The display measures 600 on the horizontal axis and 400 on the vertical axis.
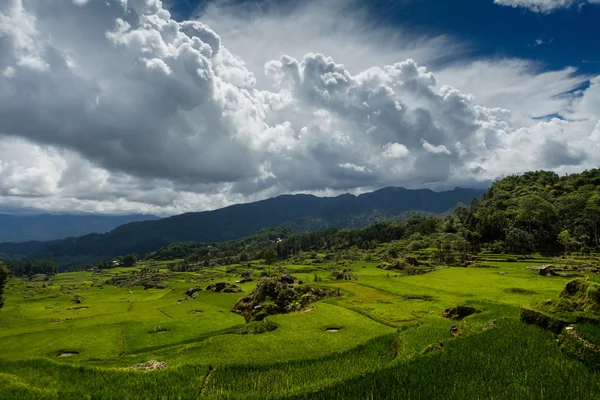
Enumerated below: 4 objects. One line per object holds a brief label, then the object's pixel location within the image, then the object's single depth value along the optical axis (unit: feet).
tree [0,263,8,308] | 238.27
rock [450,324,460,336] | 93.26
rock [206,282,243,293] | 309.12
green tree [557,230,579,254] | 377.50
